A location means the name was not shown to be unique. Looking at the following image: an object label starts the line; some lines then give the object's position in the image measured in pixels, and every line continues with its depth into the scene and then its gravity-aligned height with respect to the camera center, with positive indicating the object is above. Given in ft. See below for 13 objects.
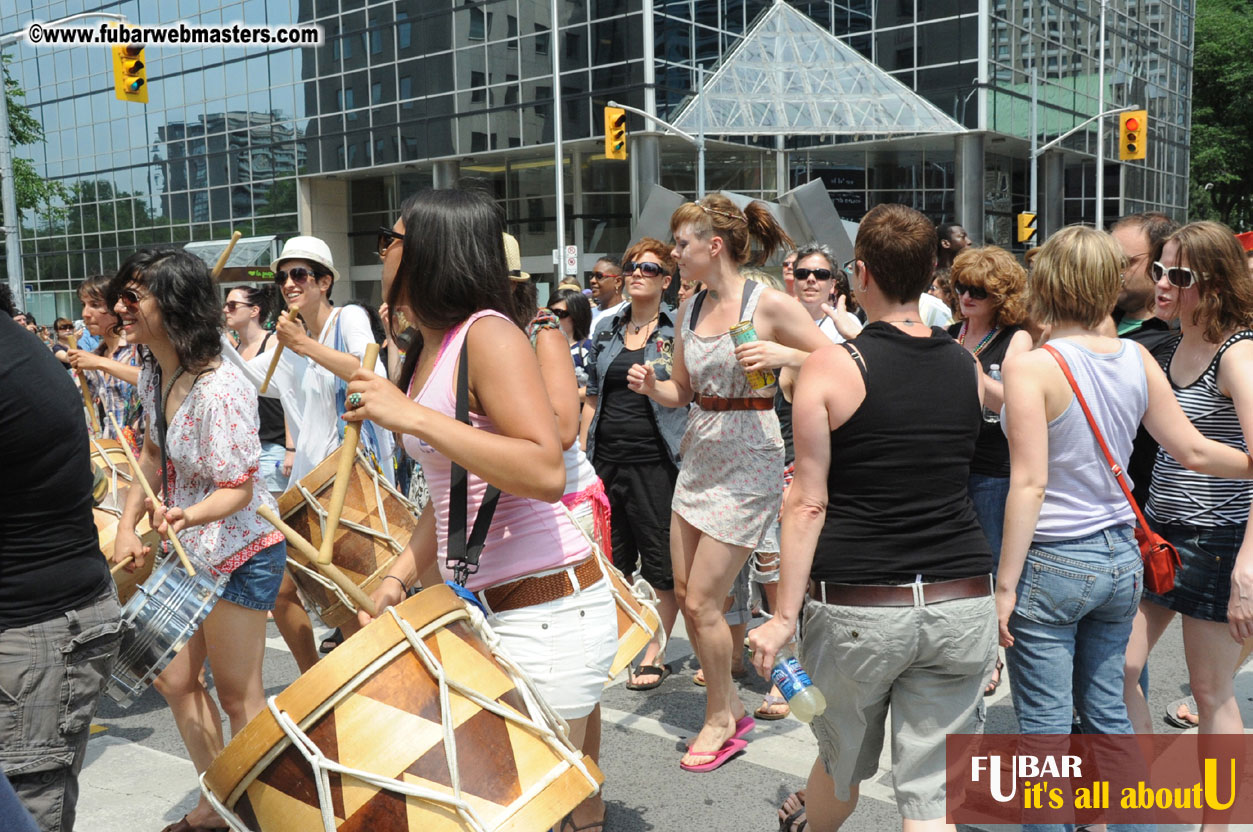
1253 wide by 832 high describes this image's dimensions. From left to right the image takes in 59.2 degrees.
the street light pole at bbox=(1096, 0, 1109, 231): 119.14 +13.21
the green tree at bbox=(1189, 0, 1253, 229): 158.40 +21.37
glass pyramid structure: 97.14 +16.25
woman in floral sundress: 14.61 -2.27
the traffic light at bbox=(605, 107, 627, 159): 81.61 +10.59
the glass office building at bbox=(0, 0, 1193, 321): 106.52 +17.68
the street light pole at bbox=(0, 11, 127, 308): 68.59 +6.09
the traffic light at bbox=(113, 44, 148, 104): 59.11 +11.74
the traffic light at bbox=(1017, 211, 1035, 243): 101.30 +3.81
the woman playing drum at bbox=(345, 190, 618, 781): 7.81 -1.13
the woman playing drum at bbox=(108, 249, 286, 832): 12.14 -2.11
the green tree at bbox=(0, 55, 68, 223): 118.21 +13.77
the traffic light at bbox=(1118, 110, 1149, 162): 91.35 +10.83
